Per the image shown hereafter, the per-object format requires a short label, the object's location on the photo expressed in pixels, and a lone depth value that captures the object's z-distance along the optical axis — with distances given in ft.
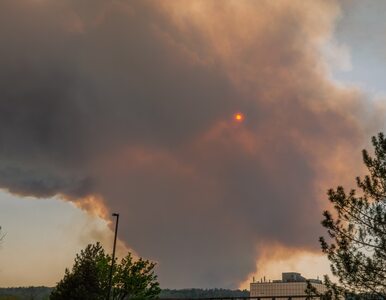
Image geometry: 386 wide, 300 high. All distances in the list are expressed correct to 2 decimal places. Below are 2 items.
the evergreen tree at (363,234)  55.98
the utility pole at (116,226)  119.91
